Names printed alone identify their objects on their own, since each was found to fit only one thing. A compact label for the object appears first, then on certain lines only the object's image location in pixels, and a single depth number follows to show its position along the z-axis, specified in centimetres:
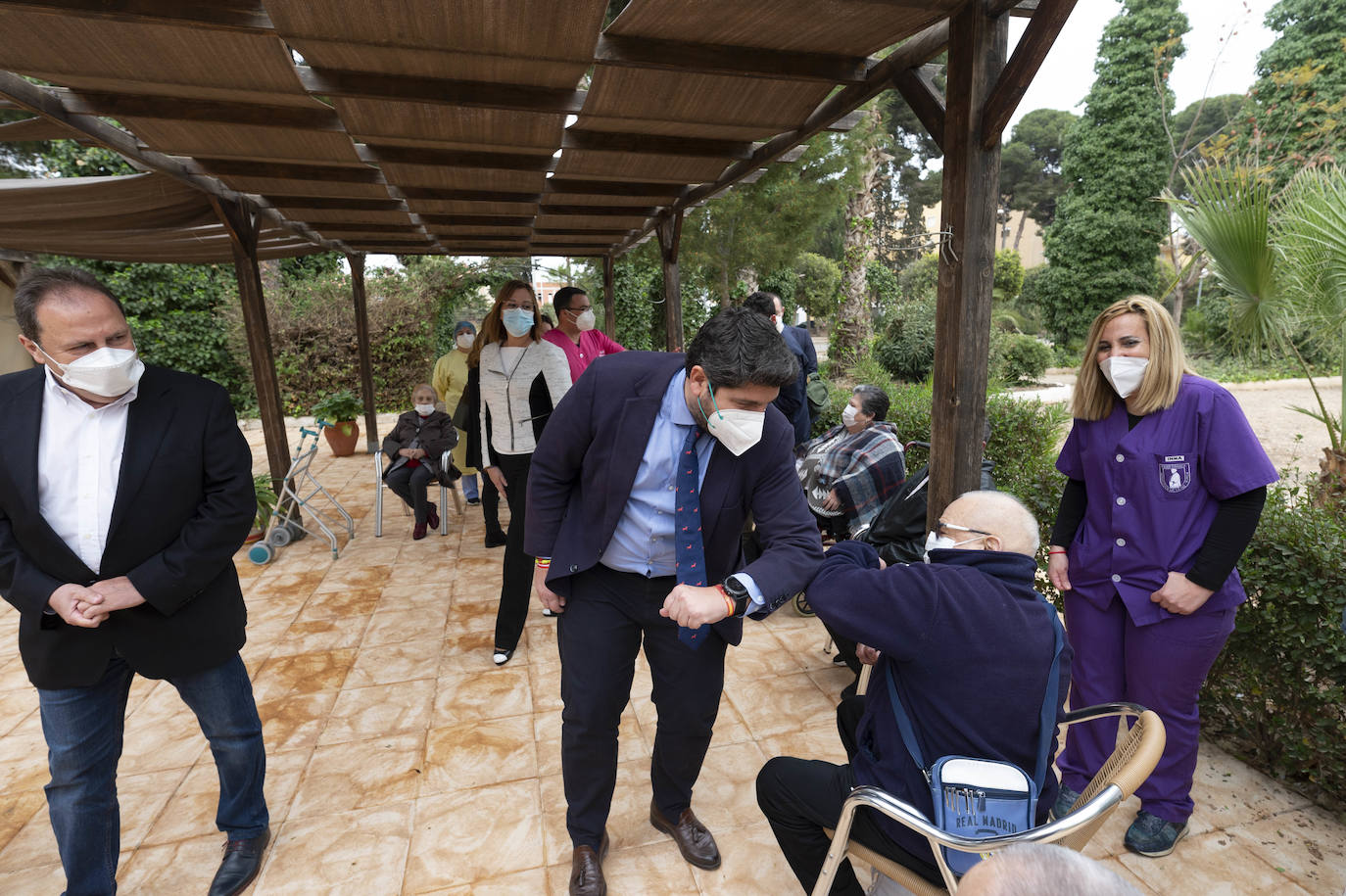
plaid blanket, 342
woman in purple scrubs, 202
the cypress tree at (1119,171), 1903
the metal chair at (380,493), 576
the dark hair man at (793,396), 456
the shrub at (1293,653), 225
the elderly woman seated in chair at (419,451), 567
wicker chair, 130
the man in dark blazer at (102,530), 173
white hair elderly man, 142
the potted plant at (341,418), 866
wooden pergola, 235
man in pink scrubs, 427
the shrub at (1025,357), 1575
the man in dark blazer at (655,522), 172
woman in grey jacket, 357
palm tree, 298
